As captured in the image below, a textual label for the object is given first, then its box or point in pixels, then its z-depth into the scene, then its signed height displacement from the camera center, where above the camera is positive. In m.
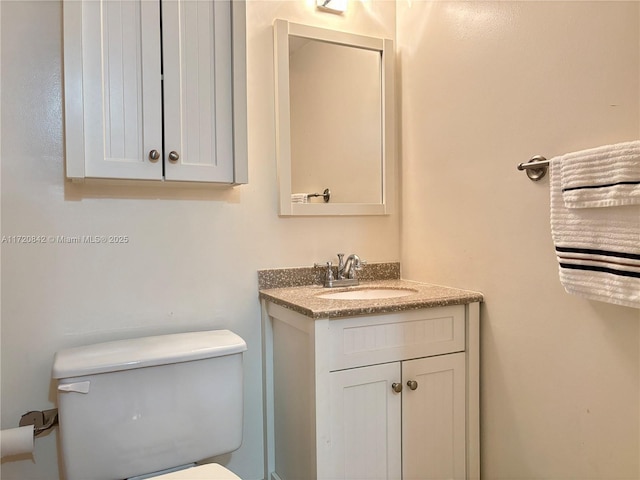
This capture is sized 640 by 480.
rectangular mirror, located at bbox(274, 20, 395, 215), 1.64 +0.44
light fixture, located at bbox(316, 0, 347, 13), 1.70 +0.89
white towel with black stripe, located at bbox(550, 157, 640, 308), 0.94 -0.04
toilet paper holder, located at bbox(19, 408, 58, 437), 1.30 -0.55
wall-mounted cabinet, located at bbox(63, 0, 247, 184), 1.24 +0.44
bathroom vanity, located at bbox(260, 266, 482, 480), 1.27 -0.47
